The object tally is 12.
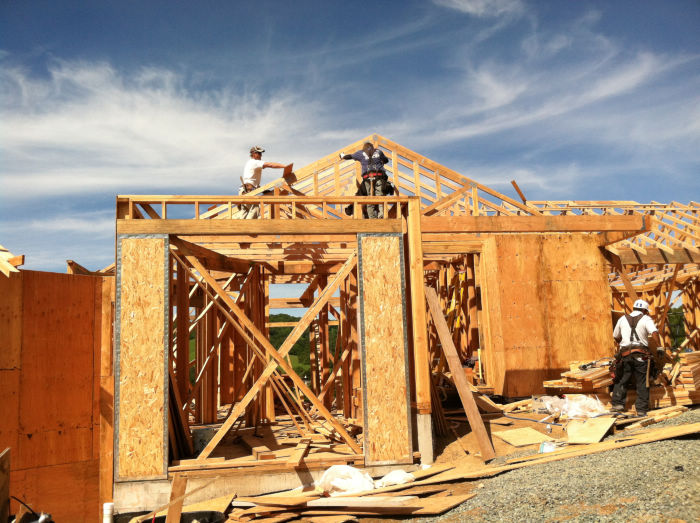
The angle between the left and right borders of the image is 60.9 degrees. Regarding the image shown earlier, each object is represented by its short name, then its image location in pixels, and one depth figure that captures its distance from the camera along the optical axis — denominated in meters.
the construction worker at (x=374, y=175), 12.71
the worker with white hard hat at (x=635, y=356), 10.50
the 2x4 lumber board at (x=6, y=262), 8.16
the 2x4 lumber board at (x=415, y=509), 7.09
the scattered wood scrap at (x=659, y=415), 9.77
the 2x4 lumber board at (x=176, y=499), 7.19
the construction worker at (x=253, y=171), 13.15
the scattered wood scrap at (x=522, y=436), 9.83
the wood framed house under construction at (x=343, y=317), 8.69
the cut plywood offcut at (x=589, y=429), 9.19
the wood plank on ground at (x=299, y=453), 8.66
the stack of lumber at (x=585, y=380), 11.53
